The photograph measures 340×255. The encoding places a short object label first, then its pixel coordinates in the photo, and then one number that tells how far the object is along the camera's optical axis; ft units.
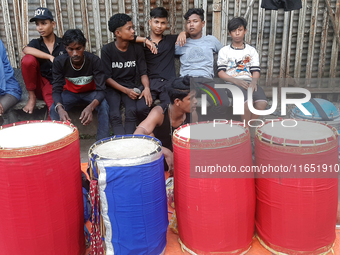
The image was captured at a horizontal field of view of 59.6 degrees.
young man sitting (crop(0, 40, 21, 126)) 12.22
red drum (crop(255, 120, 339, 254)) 5.72
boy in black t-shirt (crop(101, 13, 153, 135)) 11.88
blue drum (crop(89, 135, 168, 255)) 5.49
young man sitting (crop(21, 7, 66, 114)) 12.36
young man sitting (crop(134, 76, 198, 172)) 8.82
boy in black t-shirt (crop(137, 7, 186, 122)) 12.62
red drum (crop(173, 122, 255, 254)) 5.77
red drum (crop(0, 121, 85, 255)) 5.19
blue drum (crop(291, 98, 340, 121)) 9.29
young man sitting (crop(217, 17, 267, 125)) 12.16
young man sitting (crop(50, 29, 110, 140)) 11.28
